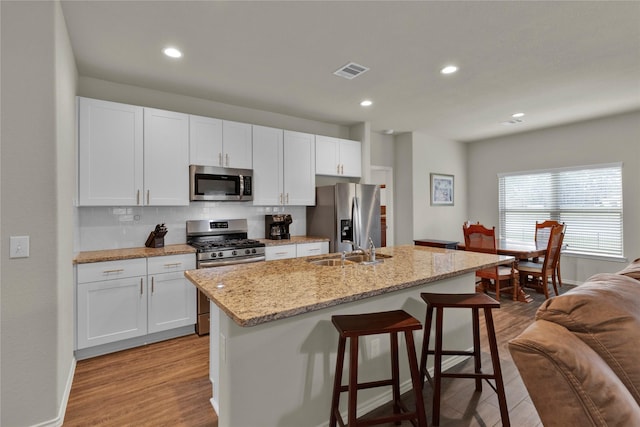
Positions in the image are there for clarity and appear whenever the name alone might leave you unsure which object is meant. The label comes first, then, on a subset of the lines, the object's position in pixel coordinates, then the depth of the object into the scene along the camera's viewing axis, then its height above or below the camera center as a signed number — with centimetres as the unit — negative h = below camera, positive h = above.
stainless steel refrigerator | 426 -2
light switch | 175 -17
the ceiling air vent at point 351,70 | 298 +137
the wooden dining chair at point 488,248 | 423 -48
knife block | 337 -27
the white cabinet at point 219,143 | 352 +82
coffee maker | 420 -16
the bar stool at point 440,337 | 187 -77
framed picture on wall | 591 +44
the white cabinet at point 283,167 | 399 +61
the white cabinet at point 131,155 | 292 +59
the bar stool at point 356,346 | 152 -67
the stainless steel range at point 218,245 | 328 -34
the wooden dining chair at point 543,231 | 498 -30
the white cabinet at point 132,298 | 274 -77
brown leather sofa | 83 -42
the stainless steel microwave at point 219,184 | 351 +35
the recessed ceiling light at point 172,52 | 264 +136
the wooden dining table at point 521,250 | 410 -50
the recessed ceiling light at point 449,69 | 303 +137
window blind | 475 +12
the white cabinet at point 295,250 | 380 -45
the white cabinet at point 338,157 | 454 +84
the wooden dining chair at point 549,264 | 418 -72
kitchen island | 150 -60
